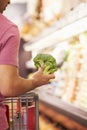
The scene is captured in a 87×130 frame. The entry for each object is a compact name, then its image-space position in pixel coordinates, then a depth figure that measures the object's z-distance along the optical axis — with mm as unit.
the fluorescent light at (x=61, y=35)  3096
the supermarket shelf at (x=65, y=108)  2977
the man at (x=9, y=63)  1324
